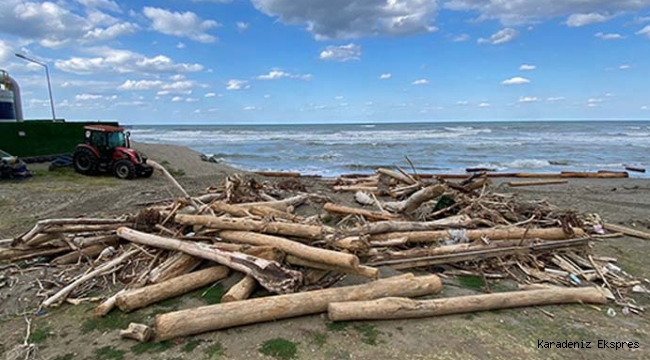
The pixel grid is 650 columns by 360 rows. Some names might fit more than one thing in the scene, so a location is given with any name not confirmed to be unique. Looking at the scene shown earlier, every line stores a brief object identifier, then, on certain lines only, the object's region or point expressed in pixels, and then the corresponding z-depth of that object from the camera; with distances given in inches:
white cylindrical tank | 1084.8
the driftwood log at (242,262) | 178.2
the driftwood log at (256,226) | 212.4
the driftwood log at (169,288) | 175.0
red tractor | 630.5
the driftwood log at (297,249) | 181.0
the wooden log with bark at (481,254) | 215.8
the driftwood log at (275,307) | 154.7
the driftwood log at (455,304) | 165.2
